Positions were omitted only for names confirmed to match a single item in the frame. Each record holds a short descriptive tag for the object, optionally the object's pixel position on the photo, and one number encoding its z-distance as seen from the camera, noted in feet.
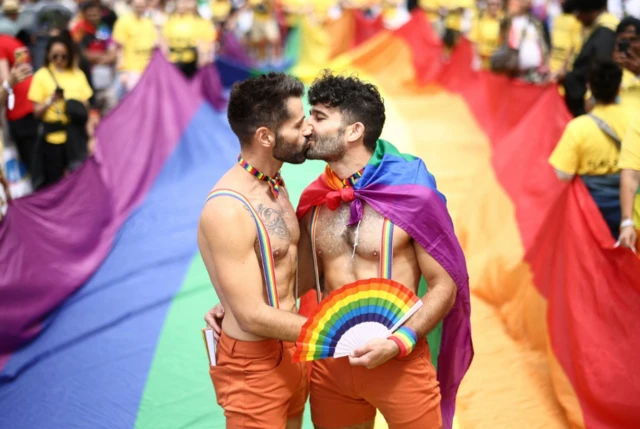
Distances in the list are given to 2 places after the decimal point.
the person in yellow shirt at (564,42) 28.96
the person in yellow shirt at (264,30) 54.80
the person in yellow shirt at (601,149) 16.24
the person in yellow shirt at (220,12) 55.70
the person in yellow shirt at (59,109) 25.61
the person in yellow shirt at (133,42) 38.04
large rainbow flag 14.90
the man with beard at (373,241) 10.74
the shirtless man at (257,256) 10.16
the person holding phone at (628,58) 16.51
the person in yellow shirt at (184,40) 42.52
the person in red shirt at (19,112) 25.77
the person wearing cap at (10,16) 29.86
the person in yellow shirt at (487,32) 41.04
